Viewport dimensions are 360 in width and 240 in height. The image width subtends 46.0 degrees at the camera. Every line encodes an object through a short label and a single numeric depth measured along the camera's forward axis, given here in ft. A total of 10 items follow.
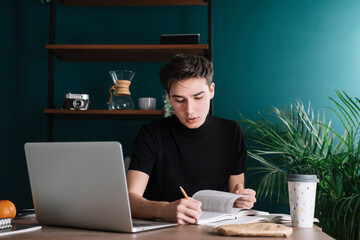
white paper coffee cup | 3.56
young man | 5.27
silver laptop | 3.23
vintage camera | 8.84
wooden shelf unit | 8.78
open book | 3.93
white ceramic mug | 8.95
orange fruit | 3.63
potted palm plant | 7.30
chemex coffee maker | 8.92
